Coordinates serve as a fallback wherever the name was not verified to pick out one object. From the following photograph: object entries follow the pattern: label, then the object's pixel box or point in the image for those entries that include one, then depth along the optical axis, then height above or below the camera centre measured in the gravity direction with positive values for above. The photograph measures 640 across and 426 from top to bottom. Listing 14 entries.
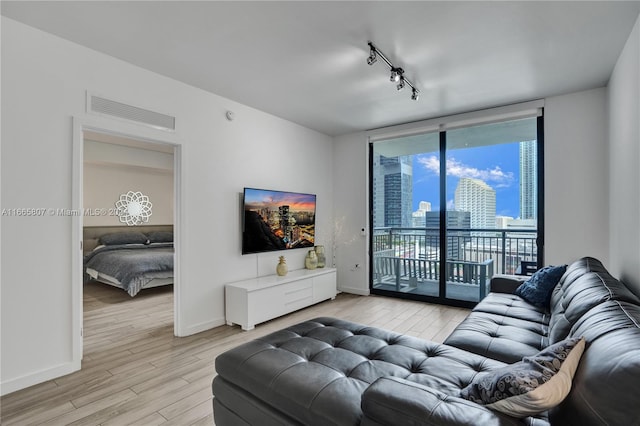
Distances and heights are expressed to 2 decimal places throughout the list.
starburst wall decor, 6.47 +0.15
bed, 4.82 -0.67
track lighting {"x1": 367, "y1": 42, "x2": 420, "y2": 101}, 2.60 +1.33
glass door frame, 3.80 -0.09
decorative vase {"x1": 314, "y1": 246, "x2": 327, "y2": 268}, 4.95 -0.63
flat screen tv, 3.92 -0.07
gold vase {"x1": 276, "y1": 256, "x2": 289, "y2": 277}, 4.23 -0.70
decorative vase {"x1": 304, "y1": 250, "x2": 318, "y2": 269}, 4.81 -0.68
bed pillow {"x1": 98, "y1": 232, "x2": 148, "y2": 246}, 6.05 -0.45
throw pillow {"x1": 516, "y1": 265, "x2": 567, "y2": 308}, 2.66 -0.61
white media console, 3.50 -0.97
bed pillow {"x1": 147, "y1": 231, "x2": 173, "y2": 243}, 6.60 -0.45
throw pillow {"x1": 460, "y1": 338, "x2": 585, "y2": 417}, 0.95 -0.52
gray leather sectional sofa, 0.94 -0.74
